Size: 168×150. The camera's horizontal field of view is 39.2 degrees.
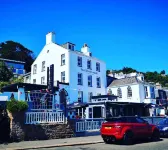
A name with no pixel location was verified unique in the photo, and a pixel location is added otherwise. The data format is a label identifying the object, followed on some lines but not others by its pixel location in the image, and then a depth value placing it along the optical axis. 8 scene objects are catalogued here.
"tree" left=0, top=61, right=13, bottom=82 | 36.00
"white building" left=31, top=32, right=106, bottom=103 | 35.56
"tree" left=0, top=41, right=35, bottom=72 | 61.62
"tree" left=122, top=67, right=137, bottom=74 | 91.95
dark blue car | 17.92
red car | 13.73
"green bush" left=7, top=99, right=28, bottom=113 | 14.79
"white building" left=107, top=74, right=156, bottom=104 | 38.84
